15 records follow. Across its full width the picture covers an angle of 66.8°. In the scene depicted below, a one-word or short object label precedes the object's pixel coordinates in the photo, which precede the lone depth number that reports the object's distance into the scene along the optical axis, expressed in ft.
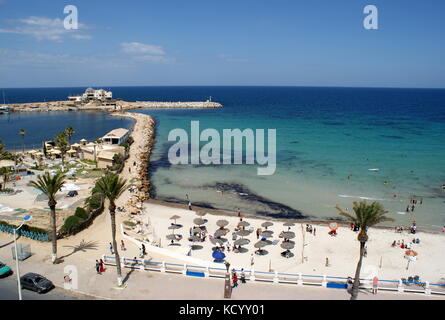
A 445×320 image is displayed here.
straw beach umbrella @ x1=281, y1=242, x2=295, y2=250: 92.46
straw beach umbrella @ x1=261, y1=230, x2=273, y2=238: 99.99
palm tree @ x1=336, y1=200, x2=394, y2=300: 65.66
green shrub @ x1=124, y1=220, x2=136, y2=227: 108.94
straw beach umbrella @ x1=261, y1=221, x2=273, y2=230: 108.37
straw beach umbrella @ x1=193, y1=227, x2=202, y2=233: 102.77
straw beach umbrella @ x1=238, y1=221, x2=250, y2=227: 108.28
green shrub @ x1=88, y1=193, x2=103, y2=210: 109.91
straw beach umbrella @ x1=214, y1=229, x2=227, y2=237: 103.16
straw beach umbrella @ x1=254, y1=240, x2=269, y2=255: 93.86
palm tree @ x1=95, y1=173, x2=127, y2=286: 71.26
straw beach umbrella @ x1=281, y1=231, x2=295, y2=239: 98.48
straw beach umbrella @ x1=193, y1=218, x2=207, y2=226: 109.54
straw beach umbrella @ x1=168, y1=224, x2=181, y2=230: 111.84
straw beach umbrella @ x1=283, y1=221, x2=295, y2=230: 109.38
